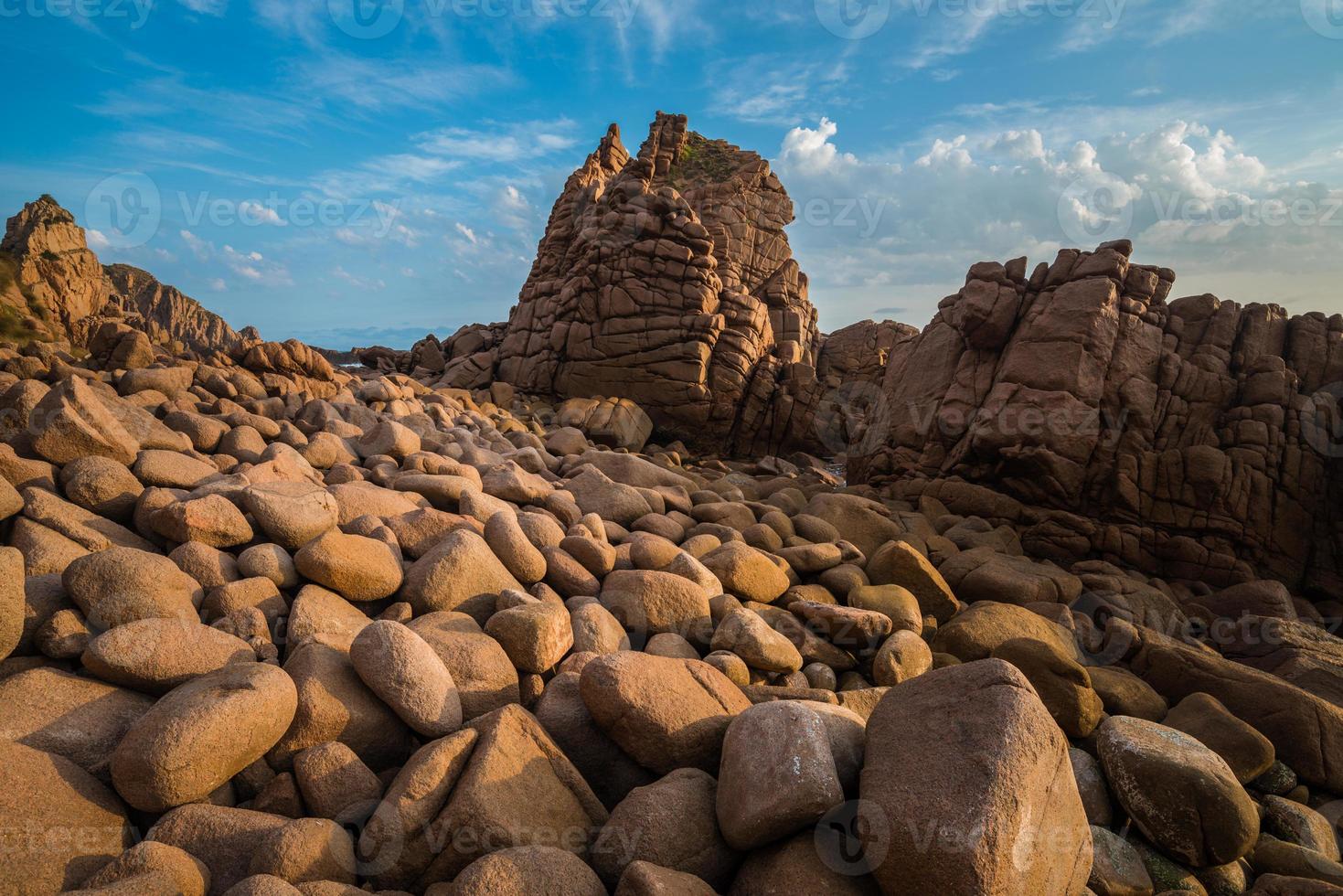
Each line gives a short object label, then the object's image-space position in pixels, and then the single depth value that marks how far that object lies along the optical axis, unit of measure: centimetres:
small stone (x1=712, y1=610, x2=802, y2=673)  539
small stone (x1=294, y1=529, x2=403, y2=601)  488
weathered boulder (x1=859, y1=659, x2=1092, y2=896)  280
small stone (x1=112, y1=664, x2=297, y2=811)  306
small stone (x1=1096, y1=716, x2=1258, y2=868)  439
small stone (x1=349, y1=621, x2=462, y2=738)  383
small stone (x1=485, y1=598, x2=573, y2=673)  459
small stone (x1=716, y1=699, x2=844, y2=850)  312
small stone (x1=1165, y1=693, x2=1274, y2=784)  558
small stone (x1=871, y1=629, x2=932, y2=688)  585
